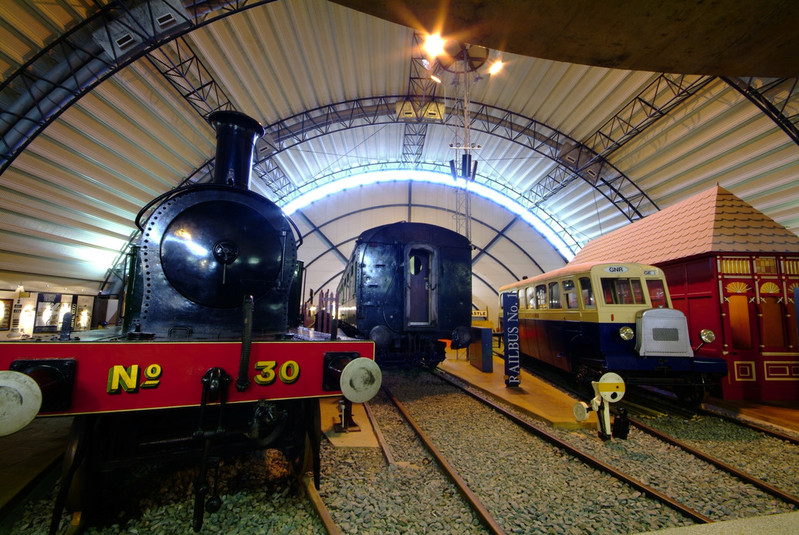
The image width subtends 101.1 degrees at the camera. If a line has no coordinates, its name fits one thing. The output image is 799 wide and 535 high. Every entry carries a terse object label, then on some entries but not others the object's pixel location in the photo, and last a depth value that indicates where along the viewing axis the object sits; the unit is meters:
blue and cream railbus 5.35
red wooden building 6.61
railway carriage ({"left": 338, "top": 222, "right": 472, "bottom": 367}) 6.58
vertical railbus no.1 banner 6.55
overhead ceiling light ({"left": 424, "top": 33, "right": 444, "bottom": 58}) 9.77
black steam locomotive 1.95
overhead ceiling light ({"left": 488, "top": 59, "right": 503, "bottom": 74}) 11.39
